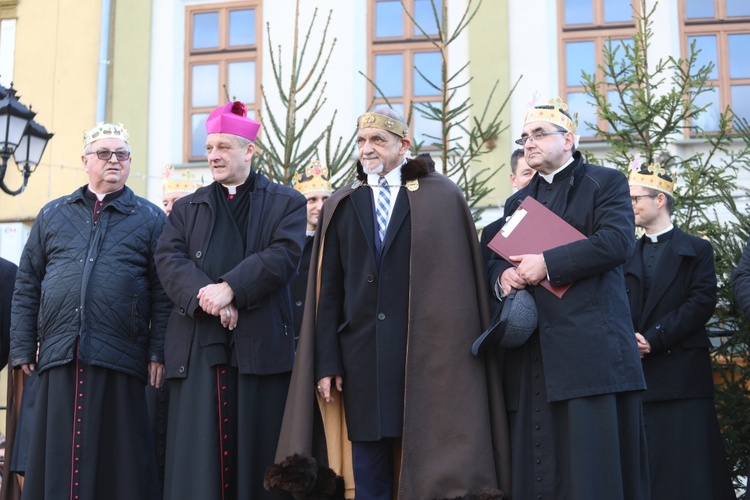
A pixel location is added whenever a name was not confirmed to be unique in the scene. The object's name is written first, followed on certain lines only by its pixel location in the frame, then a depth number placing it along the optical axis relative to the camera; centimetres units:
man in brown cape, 521
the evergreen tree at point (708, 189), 743
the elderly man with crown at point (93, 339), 607
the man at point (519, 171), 725
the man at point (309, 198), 707
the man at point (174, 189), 856
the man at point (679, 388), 671
